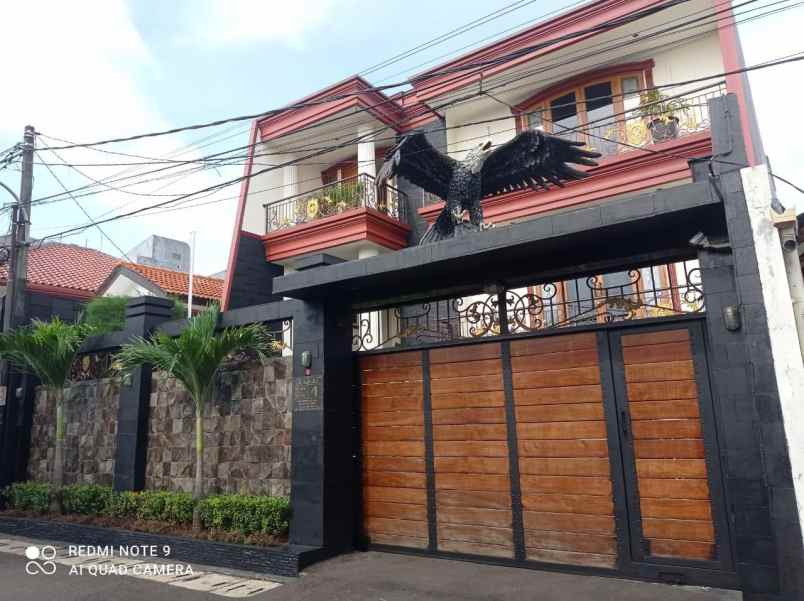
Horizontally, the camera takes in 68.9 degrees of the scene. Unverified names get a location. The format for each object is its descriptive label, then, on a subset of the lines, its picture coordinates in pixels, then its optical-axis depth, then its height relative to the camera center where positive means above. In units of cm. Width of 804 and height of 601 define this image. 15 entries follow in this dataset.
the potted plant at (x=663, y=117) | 913 +460
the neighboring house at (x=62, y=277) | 1313 +407
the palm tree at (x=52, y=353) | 842 +126
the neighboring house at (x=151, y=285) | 1507 +397
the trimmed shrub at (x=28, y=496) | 842 -78
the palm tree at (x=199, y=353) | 682 +96
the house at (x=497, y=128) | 923 +548
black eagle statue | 591 +267
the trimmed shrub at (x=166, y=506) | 690 -82
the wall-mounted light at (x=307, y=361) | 645 +76
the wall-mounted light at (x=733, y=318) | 434 +71
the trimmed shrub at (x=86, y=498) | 786 -78
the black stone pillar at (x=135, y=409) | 782 +40
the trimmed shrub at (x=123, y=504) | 741 -83
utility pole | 959 +241
